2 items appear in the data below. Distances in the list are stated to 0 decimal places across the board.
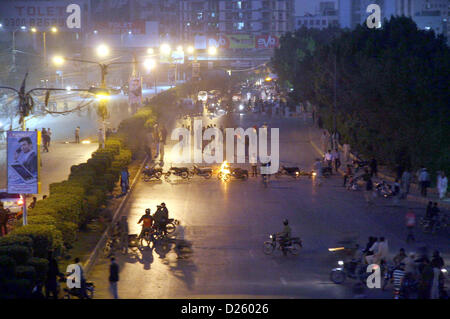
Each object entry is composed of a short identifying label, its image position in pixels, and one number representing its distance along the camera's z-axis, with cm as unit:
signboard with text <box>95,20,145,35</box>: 9062
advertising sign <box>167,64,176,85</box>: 11480
